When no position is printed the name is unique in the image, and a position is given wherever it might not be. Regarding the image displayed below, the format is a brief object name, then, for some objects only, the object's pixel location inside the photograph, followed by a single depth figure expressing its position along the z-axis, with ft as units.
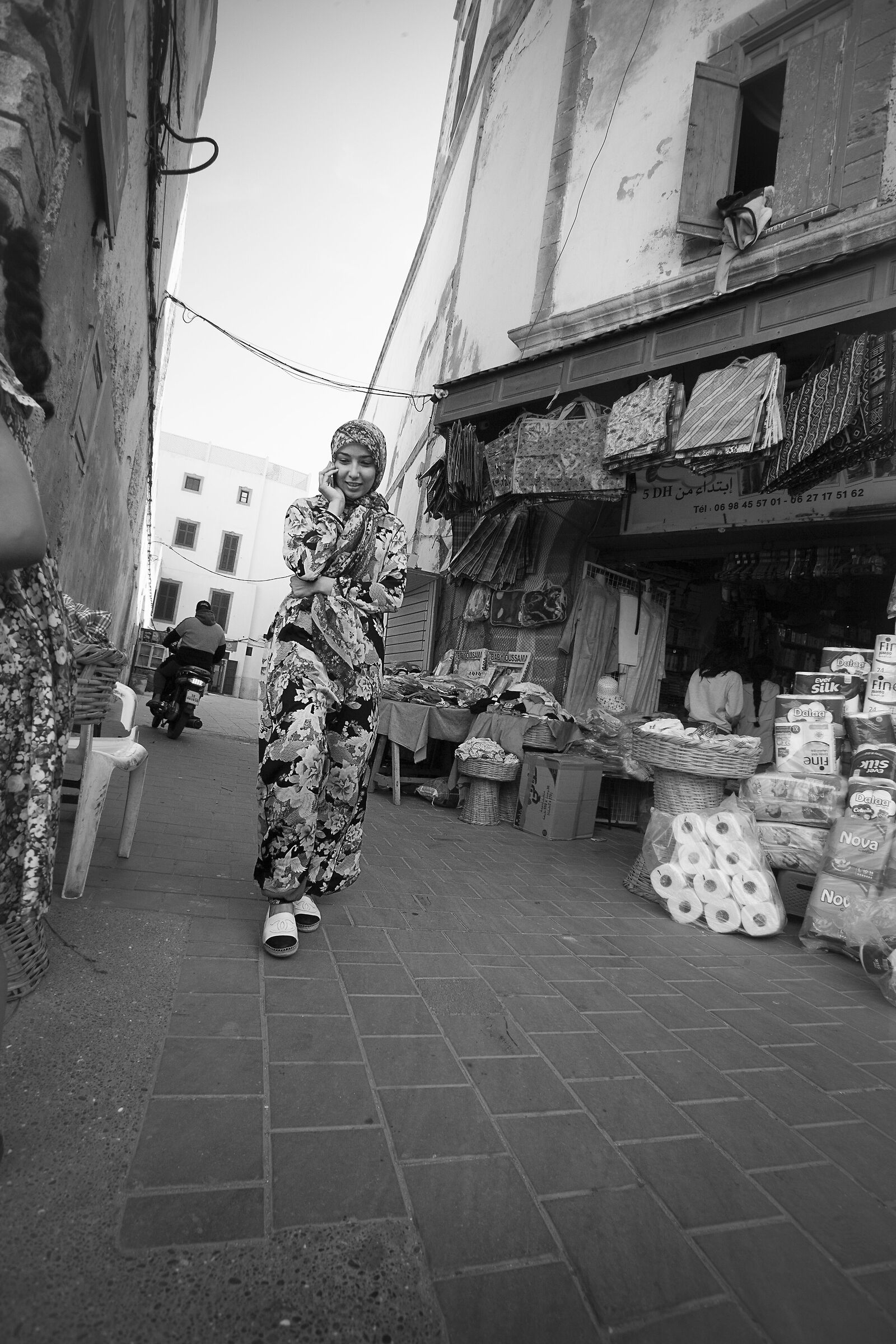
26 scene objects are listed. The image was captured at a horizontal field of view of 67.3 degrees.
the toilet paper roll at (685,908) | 11.21
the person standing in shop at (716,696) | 20.86
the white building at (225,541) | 98.63
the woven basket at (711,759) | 11.87
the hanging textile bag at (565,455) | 19.29
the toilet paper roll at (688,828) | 11.51
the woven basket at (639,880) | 12.35
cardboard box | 17.01
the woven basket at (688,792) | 12.12
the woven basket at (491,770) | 17.81
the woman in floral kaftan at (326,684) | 7.80
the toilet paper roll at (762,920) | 10.69
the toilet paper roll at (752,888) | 10.87
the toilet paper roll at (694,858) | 11.32
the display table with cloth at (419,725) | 19.88
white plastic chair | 8.05
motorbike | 26.45
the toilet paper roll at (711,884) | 11.10
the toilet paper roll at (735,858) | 11.10
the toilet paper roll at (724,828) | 11.23
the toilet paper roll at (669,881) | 11.34
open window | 17.99
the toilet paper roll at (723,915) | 10.93
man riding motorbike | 27.37
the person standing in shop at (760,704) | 20.90
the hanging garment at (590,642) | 24.04
